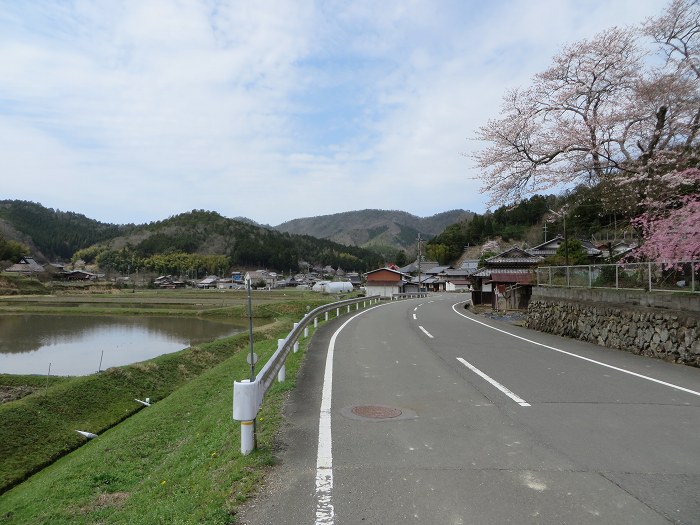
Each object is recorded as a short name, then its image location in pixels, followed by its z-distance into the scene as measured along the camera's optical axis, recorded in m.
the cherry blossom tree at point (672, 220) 11.02
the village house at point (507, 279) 32.84
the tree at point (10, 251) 98.31
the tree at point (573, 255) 30.95
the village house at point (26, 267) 91.88
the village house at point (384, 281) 72.19
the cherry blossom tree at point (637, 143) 13.09
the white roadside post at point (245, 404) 4.40
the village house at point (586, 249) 39.29
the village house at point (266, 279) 111.25
